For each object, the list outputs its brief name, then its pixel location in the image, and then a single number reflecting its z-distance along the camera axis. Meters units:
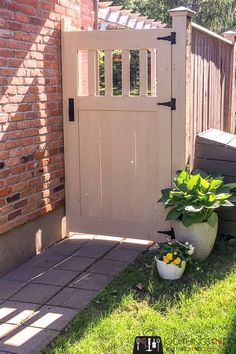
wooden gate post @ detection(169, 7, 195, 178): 4.46
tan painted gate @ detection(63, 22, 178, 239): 4.65
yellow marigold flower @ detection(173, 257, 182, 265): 3.96
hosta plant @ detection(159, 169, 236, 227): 4.16
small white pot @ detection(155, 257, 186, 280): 3.99
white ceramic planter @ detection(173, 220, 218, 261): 4.26
